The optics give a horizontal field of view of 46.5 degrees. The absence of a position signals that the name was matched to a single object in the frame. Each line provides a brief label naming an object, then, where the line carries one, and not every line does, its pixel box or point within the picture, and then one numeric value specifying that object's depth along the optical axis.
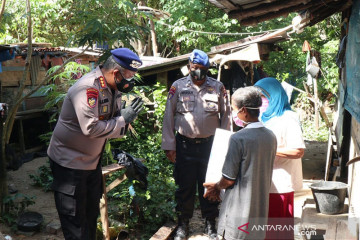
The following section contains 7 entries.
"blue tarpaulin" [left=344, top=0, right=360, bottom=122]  4.10
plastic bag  4.63
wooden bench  4.46
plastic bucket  4.64
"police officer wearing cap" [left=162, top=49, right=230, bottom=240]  4.91
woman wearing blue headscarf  3.50
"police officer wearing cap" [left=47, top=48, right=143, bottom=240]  3.47
